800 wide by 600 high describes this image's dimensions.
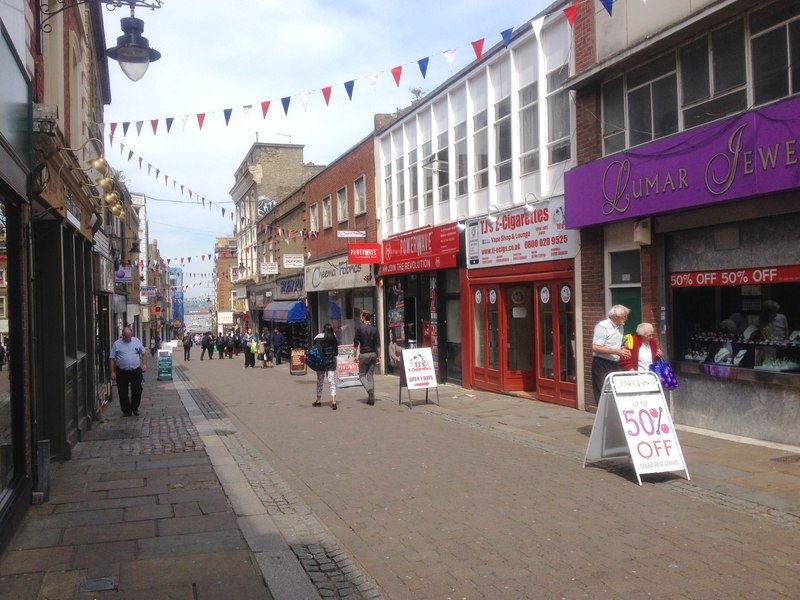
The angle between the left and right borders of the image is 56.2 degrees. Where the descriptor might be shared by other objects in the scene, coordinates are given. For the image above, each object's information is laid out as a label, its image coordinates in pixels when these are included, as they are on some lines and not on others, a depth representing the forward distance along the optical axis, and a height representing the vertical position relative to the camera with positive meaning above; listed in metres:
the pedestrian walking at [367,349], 14.38 -0.75
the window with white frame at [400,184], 20.25 +3.39
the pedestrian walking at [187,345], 41.85 -1.64
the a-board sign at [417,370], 13.84 -1.14
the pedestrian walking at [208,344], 43.16 -1.69
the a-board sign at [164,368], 24.75 -1.70
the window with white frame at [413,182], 19.38 +3.28
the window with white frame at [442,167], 17.62 +3.31
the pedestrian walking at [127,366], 13.71 -0.90
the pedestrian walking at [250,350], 31.20 -1.52
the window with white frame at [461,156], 16.75 +3.42
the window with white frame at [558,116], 13.01 +3.31
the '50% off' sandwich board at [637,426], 7.32 -1.25
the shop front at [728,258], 8.70 +0.52
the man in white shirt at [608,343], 8.99 -0.49
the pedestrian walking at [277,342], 32.19 -1.25
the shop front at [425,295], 17.58 +0.34
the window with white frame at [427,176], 18.47 +3.28
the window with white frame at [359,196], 23.32 +3.61
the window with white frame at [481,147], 15.84 +3.40
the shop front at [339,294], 23.55 +0.60
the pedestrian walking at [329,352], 14.02 -0.76
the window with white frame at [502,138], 14.92 +3.38
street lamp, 8.97 +3.21
